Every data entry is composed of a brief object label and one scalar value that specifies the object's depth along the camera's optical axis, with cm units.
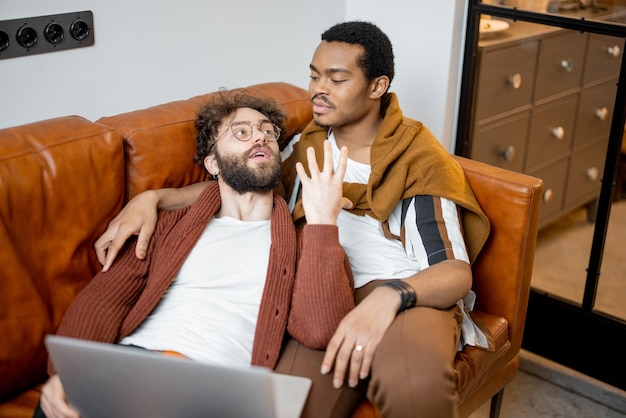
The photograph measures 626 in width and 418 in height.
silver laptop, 123
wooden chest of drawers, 246
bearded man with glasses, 167
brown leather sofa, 166
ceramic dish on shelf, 262
